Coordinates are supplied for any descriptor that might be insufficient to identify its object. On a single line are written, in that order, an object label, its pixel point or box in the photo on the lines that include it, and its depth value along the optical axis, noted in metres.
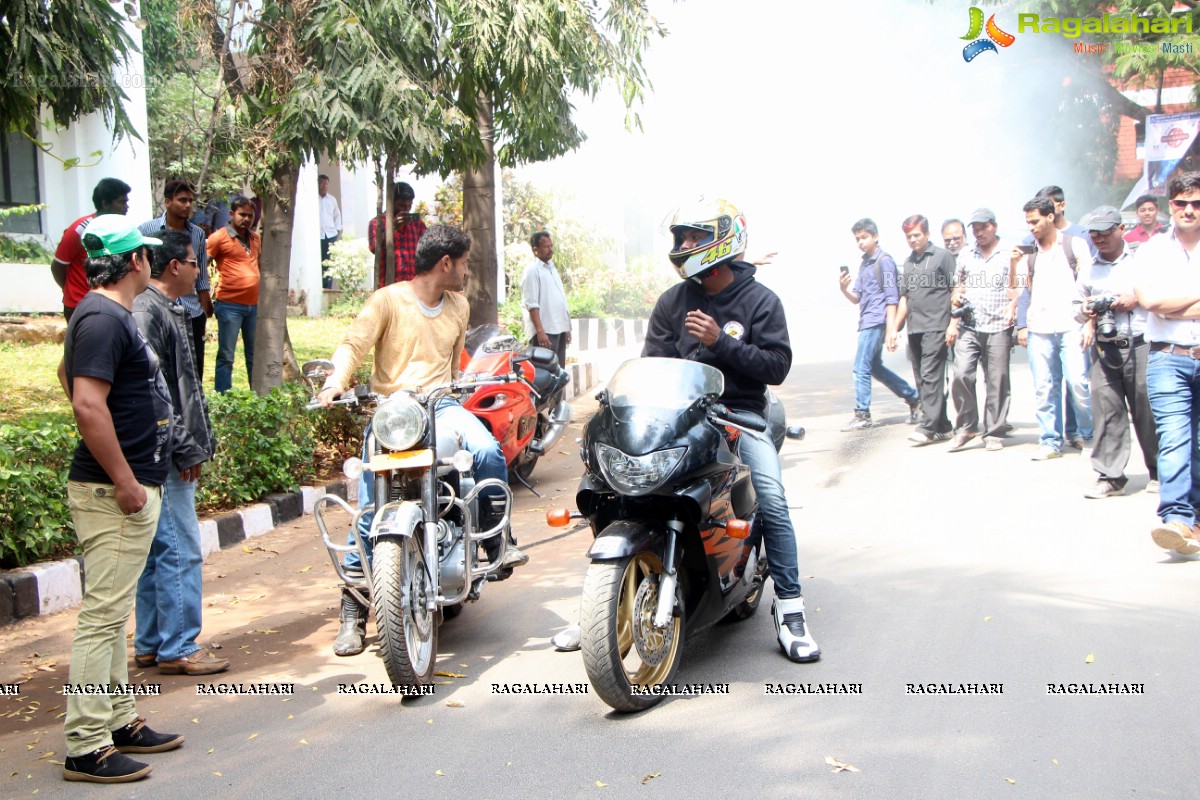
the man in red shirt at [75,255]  6.88
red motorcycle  7.28
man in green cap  3.61
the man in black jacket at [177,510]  4.49
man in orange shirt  8.94
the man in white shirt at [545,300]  11.44
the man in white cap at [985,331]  9.20
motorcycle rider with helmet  4.64
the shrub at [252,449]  7.04
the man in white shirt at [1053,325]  8.55
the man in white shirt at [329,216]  16.91
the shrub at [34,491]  5.43
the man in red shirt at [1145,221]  11.30
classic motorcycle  4.20
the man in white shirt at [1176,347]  5.92
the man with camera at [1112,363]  7.06
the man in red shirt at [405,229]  10.62
